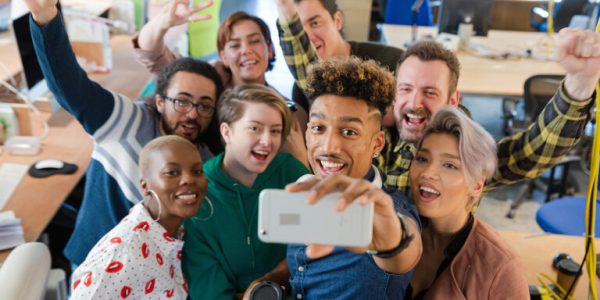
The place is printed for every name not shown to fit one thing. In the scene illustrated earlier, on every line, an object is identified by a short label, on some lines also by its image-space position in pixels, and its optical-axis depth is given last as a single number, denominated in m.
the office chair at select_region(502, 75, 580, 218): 3.96
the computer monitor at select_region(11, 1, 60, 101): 3.11
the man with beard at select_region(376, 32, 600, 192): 1.75
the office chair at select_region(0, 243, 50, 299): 1.47
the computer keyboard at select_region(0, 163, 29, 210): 2.70
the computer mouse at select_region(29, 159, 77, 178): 2.90
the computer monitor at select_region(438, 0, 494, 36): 5.43
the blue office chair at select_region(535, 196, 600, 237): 3.09
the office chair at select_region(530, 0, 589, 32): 6.42
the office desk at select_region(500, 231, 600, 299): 2.31
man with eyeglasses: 1.89
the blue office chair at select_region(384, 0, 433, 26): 6.01
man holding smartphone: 1.33
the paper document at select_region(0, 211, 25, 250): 2.33
